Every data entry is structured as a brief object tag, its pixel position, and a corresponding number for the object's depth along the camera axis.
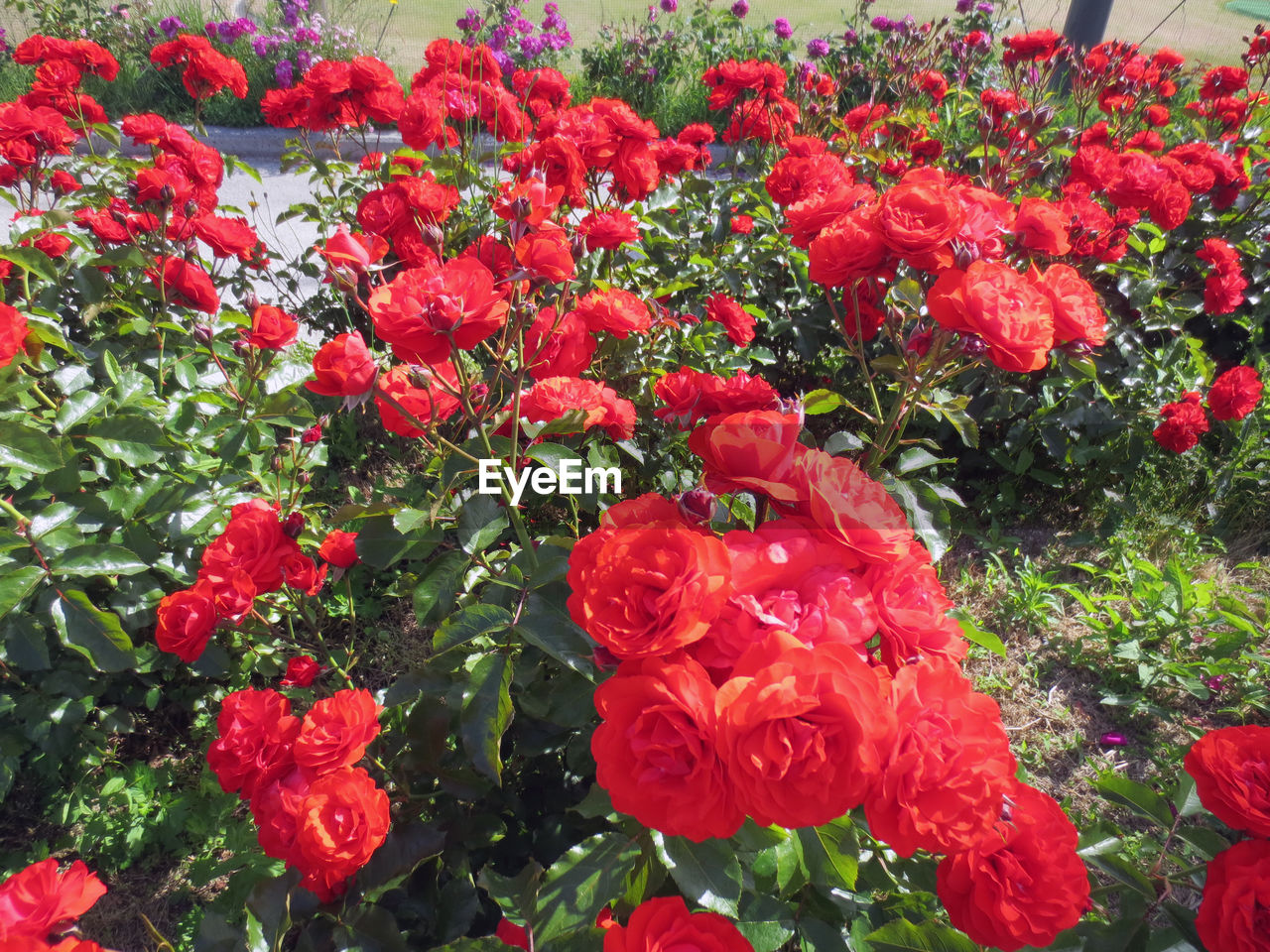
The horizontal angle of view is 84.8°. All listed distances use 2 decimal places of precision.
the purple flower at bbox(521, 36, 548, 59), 6.08
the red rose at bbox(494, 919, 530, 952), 0.80
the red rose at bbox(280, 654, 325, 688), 1.37
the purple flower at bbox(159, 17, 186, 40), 4.14
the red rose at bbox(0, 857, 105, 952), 0.69
